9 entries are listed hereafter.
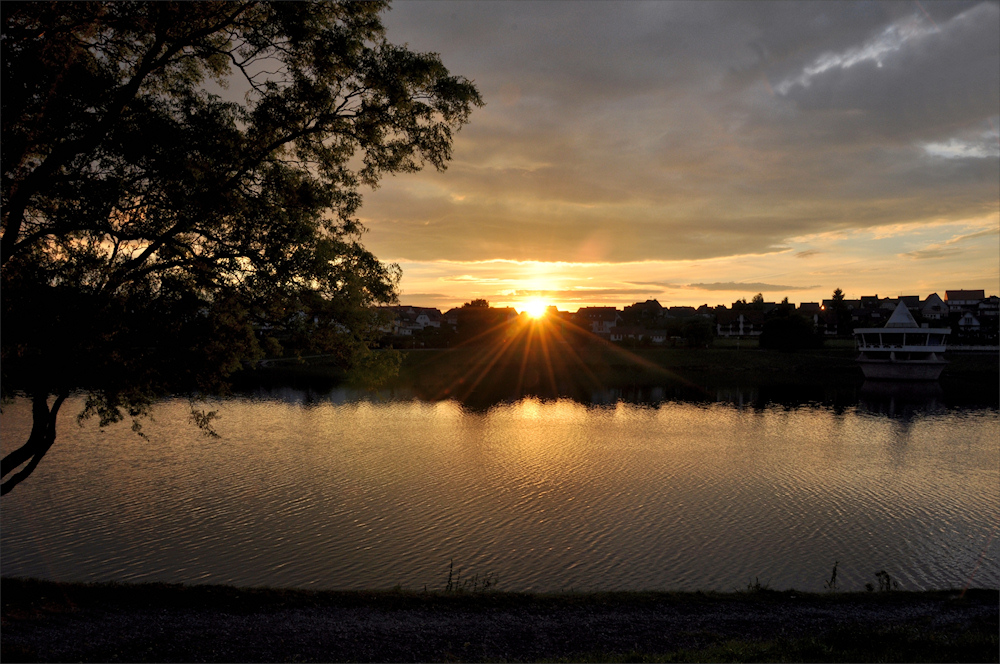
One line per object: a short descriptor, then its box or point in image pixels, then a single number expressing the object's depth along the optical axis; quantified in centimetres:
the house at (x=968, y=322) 18008
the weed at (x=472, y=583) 1869
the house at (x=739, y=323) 18425
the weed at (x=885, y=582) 1928
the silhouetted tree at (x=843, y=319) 17075
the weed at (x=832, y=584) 1965
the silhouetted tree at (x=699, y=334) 12862
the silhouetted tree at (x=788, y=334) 12425
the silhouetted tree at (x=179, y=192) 1367
